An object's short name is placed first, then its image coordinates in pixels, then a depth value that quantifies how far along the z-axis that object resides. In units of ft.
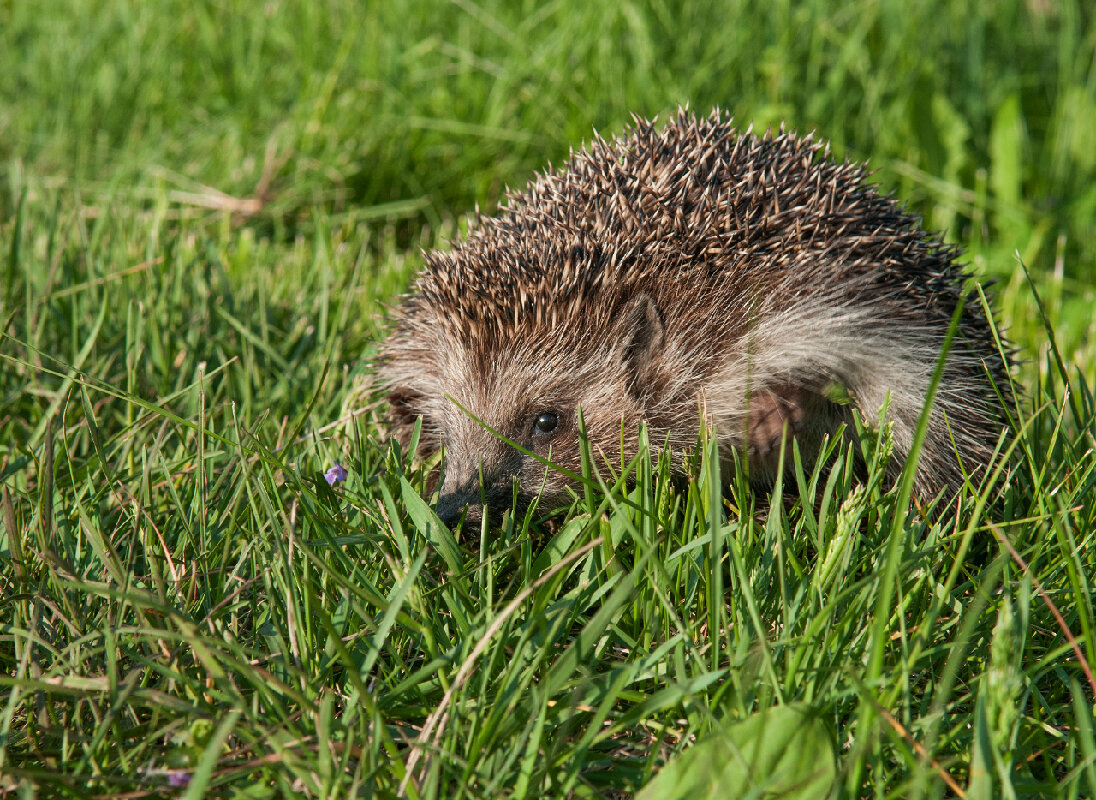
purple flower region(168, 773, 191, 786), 4.82
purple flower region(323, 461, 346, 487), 5.14
